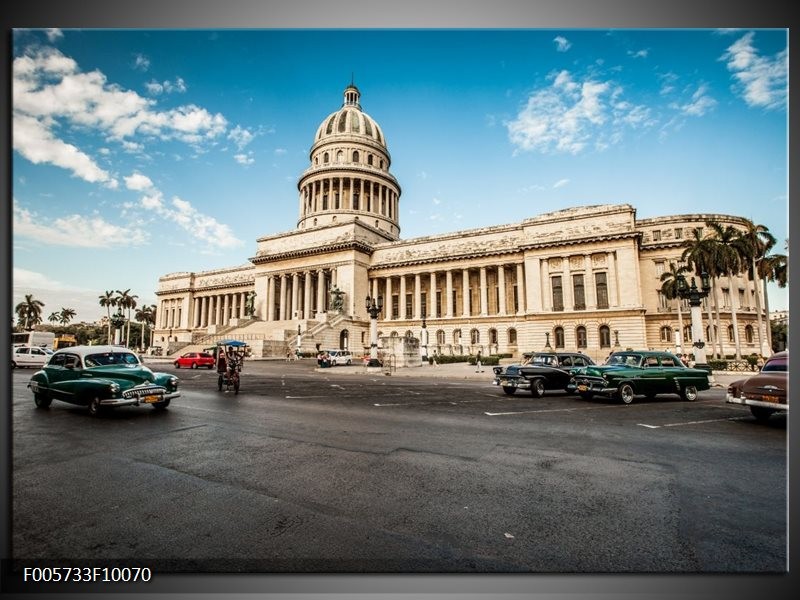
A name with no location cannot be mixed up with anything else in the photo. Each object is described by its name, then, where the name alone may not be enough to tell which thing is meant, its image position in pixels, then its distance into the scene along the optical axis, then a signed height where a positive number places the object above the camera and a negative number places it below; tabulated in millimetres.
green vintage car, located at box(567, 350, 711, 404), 13625 -1884
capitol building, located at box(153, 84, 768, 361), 46781 +6513
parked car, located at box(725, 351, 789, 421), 9281 -1622
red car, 36281 -2643
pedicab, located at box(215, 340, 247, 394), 16000 -1495
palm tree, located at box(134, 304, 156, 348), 99175 +3944
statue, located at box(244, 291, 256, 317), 64350 +3563
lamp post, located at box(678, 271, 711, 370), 23016 +244
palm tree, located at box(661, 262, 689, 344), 42062 +4309
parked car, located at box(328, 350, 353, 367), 37031 -2728
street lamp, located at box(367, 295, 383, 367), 33356 -528
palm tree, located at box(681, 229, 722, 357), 39619 +6242
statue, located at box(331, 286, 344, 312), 56938 +3784
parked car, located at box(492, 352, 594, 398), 15531 -1901
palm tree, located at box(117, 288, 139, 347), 80400 +5786
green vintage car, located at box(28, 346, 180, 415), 9984 -1251
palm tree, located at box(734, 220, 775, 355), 36312 +6871
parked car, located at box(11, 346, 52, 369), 28866 -1623
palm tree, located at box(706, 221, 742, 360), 38531 +6057
